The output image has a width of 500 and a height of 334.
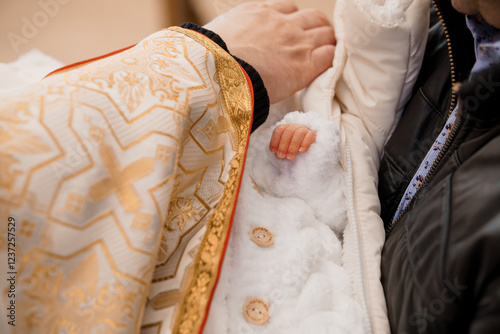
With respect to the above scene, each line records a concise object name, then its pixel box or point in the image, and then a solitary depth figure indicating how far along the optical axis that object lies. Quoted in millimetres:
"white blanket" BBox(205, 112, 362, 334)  447
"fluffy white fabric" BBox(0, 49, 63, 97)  729
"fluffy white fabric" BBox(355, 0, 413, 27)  636
